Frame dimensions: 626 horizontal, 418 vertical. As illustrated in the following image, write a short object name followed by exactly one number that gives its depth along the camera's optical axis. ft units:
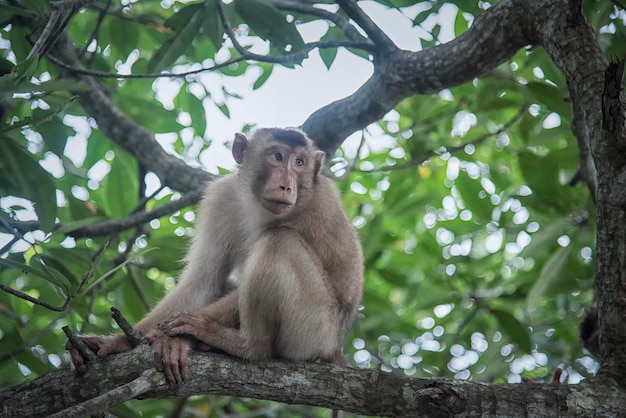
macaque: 15.55
